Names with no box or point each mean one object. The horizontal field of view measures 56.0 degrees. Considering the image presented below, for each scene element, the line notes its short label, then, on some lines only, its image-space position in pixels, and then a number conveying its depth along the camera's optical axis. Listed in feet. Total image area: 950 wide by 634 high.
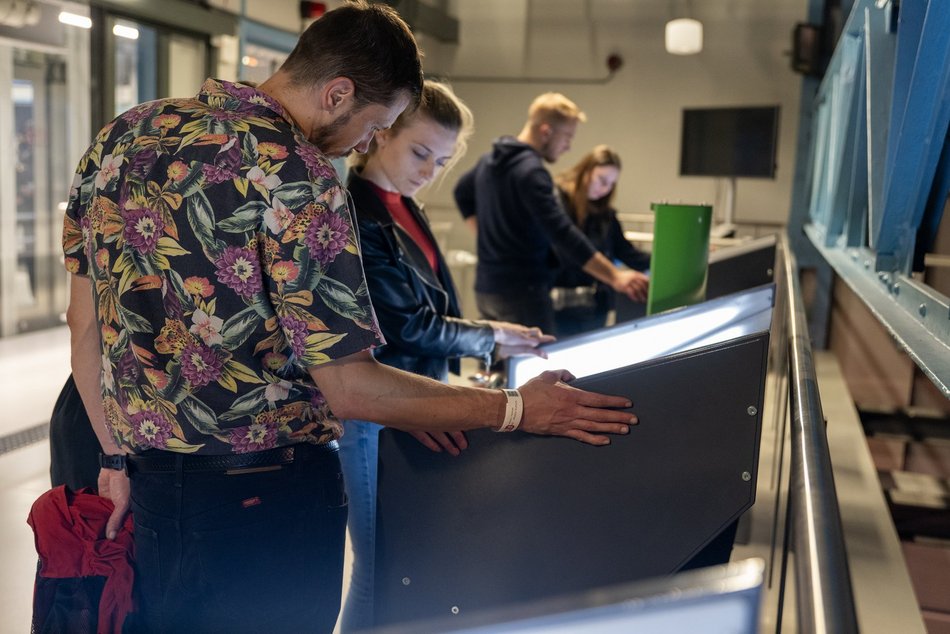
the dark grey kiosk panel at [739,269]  8.61
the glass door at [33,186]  17.03
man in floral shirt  3.59
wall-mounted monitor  24.48
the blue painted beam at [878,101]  6.68
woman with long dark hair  11.96
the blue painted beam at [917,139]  5.04
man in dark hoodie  10.27
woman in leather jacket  5.52
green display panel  6.42
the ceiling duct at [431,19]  25.35
